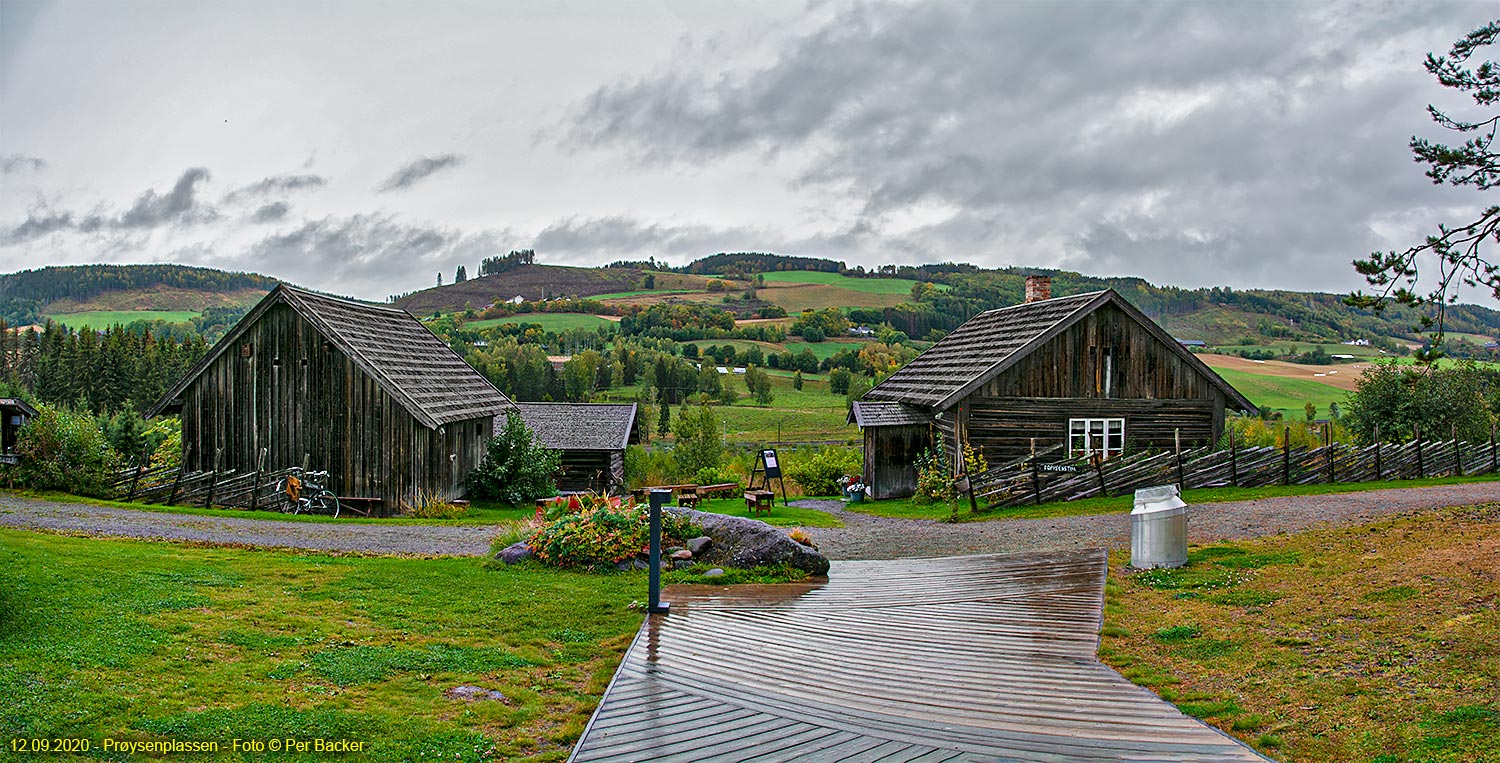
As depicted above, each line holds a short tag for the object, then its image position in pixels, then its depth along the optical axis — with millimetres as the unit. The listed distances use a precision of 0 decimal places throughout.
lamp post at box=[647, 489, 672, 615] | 11469
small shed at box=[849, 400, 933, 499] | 31953
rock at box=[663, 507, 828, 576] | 14812
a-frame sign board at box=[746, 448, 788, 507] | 32812
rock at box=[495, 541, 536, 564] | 15336
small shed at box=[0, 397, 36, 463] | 26219
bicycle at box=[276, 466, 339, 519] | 26594
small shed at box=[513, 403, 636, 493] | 37906
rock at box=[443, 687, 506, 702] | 8281
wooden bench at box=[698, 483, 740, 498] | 31812
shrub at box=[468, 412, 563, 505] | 31656
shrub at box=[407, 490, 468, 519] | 27359
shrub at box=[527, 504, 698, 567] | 14922
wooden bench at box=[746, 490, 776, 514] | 27734
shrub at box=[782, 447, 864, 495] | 37750
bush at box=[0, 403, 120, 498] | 25266
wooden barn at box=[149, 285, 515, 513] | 27422
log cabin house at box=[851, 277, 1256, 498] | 29719
